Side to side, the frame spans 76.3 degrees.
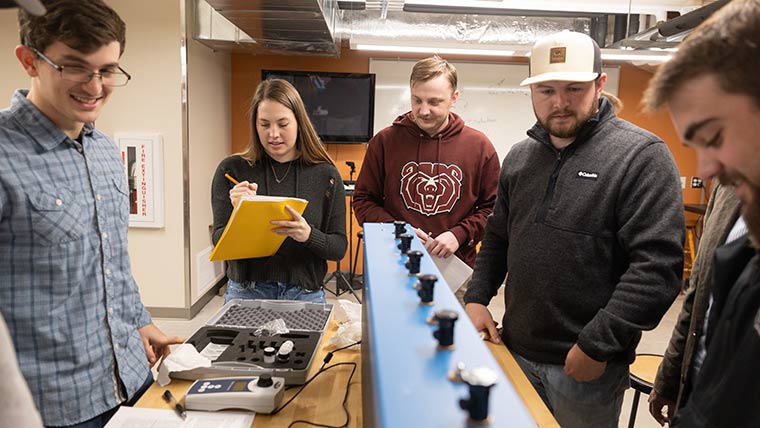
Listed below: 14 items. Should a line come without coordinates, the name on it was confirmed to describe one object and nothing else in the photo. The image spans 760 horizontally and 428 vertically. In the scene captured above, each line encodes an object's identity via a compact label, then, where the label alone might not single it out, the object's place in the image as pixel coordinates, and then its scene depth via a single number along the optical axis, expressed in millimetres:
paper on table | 995
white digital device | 1036
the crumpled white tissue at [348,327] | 1392
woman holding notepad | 1651
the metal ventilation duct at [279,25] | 3012
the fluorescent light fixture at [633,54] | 3697
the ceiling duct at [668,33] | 2668
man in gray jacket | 1163
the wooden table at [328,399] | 1045
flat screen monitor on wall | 4672
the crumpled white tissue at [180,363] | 1157
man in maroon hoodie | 1866
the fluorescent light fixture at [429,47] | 3869
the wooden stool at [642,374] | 1764
